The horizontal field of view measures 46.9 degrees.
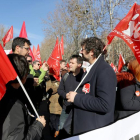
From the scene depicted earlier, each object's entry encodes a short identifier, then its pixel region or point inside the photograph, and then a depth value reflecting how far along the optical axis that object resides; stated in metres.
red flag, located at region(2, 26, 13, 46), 7.24
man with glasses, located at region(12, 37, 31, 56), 3.19
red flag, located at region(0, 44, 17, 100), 1.38
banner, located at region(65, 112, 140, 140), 1.62
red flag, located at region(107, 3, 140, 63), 1.99
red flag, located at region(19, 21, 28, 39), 5.24
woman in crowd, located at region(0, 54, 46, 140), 1.32
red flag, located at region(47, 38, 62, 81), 5.09
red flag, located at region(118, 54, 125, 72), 7.68
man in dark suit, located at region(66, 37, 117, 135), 1.78
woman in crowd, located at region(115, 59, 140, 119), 2.08
